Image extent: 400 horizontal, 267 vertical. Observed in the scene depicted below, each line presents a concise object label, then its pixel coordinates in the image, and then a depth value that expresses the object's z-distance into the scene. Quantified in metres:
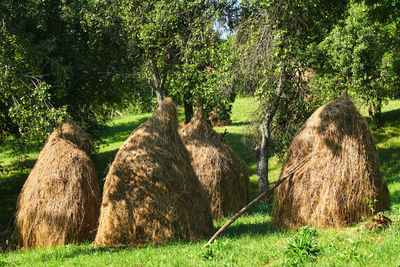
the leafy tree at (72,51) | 13.67
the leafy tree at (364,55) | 19.84
